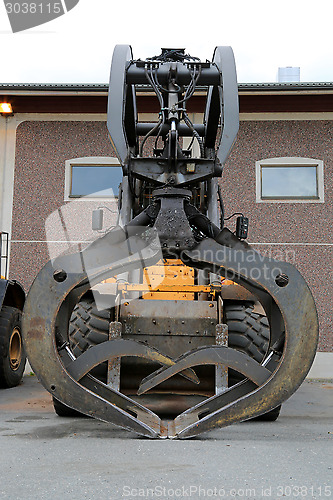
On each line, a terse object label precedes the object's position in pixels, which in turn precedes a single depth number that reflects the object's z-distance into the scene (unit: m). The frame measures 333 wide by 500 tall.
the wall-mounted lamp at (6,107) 9.63
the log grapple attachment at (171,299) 3.20
